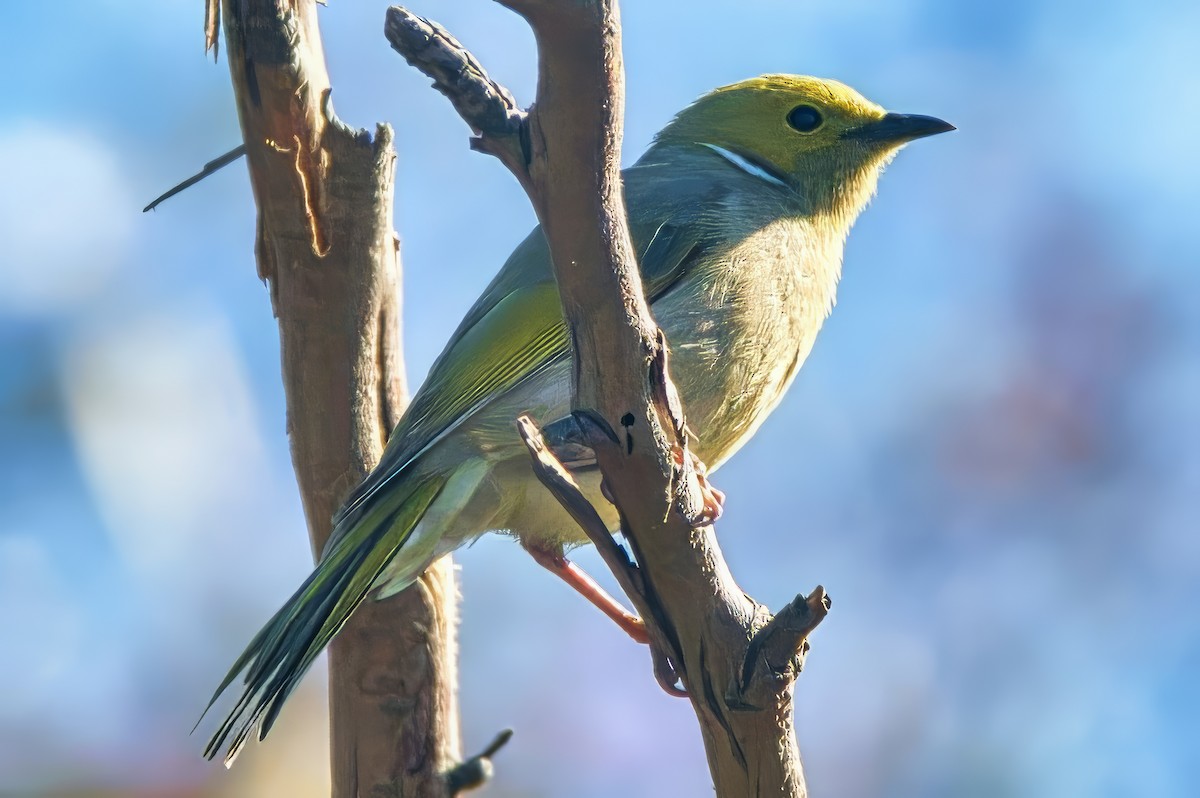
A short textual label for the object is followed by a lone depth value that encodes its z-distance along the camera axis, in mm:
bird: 6430
